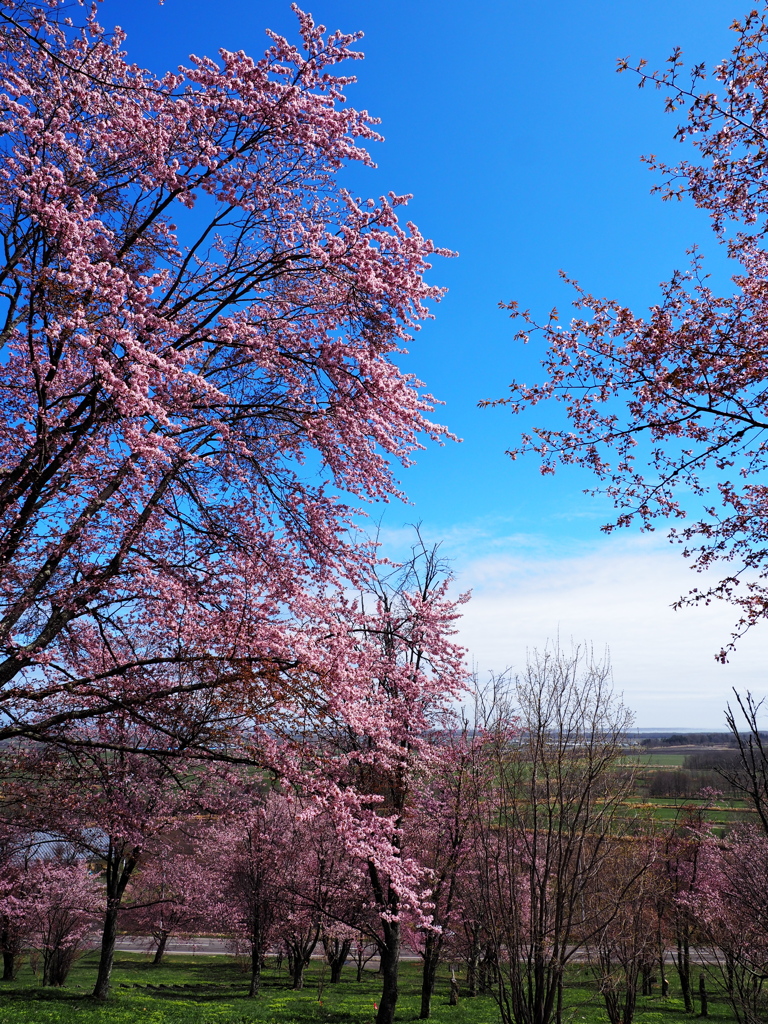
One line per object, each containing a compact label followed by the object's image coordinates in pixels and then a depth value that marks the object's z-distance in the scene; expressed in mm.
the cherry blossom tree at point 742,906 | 7266
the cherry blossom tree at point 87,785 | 7832
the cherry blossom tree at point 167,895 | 29716
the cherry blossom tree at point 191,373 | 6426
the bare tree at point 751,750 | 5530
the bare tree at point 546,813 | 6020
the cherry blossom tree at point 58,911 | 23469
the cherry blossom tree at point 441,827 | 14602
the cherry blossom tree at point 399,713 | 12633
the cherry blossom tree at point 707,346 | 5520
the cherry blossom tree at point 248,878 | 21464
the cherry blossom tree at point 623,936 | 8555
